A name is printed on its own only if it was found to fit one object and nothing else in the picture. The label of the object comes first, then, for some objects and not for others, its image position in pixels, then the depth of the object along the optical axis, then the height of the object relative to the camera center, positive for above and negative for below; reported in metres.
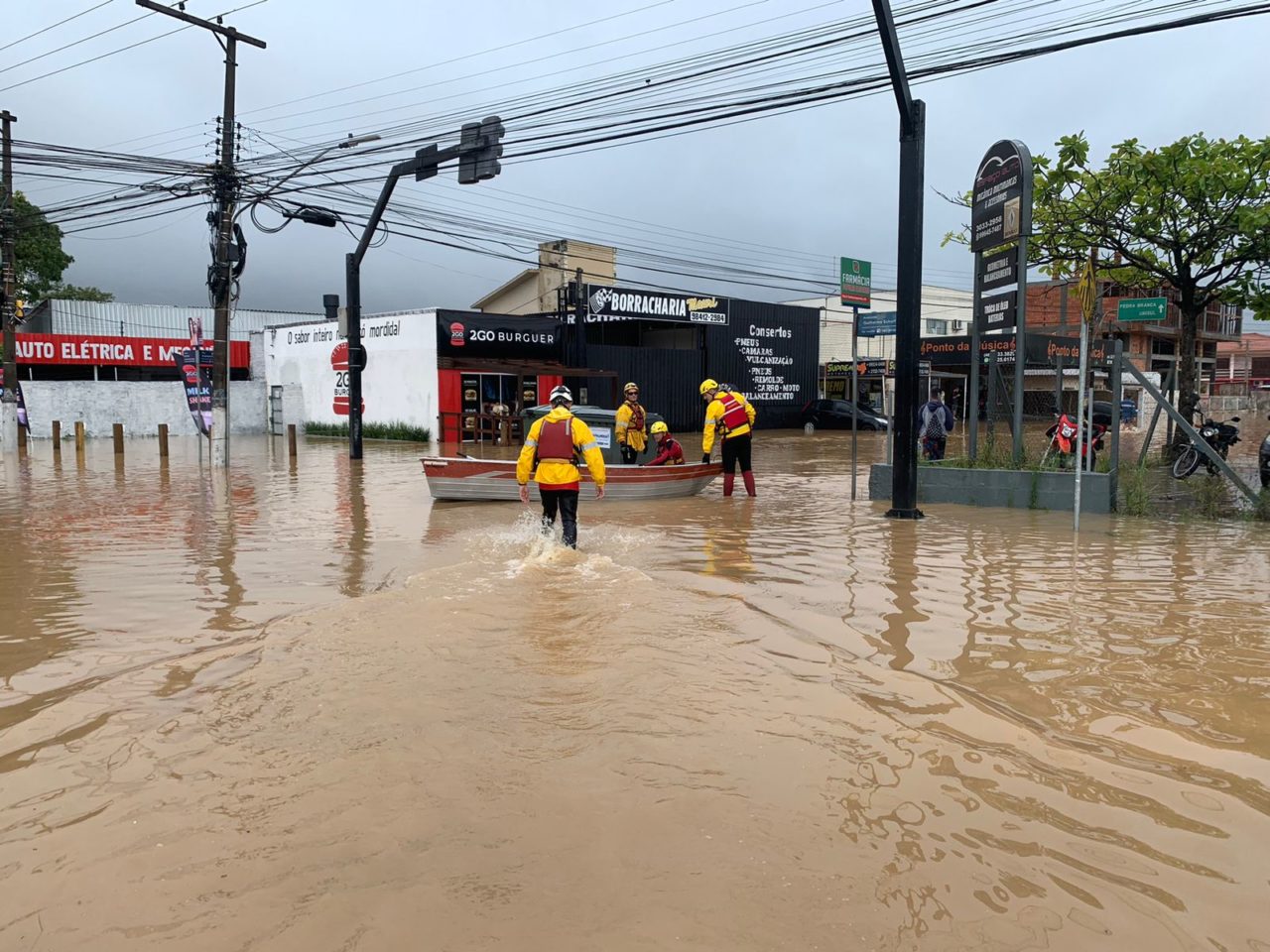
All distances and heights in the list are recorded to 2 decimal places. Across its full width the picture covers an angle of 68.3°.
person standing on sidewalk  16.05 -0.32
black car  36.19 -0.30
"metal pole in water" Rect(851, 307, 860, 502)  11.56 +1.00
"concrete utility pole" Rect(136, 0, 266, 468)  19.19 +3.55
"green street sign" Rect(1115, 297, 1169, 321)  10.37 +1.12
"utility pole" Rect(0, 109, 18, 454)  22.92 +2.54
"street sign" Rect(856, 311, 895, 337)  13.32 +1.23
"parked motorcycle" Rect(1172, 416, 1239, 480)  14.66 -0.61
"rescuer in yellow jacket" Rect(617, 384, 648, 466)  13.45 -0.32
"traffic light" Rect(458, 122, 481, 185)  15.89 +4.38
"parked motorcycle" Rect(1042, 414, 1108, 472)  12.18 -0.47
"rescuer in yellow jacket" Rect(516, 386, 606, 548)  8.84 -0.46
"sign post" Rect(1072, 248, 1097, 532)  8.30 +0.73
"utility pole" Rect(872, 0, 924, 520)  10.98 +1.19
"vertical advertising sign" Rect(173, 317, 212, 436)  18.39 +0.66
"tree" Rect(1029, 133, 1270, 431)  13.52 +2.94
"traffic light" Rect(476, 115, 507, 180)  15.70 +4.42
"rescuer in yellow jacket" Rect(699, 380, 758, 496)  13.34 -0.27
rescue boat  12.80 -0.98
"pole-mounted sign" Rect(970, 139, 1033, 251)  11.13 +2.66
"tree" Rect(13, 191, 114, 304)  40.75 +6.73
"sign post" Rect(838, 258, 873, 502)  11.79 +1.60
